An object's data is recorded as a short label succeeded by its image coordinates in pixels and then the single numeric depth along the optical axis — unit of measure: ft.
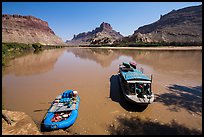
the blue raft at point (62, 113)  29.68
